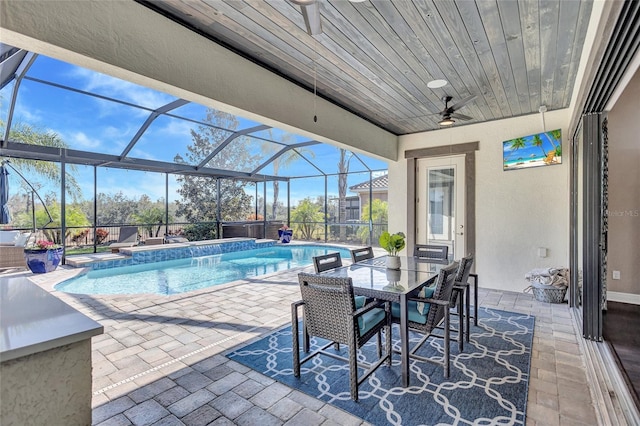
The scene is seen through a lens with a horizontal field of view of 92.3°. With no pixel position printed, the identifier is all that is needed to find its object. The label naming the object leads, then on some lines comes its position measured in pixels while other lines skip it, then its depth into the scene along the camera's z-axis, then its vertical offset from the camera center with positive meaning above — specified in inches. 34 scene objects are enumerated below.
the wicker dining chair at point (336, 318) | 84.2 -30.7
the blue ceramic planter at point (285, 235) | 464.1 -31.0
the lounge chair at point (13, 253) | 250.5 -30.6
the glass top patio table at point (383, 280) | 95.4 -23.5
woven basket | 169.5 -45.1
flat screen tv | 180.5 +38.4
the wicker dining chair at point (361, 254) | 146.6 -20.1
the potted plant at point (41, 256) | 235.6 -31.4
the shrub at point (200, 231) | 441.7 -23.5
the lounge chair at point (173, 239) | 381.4 -30.2
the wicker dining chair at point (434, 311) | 96.7 -32.7
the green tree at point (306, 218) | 492.1 -5.6
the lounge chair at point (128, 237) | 350.6 -24.8
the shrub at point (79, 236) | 373.4 -24.7
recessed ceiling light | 140.3 +60.3
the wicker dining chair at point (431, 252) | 156.6 -19.6
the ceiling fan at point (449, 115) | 150.4 +50.9
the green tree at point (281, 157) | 362.3 +85.0
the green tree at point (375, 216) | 422.0 -2.6
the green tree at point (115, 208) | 400.8 +10.2
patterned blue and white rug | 79.7 -51.5
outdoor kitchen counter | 36.5 -19.1
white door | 218.5 +8.2
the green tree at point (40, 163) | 318.7 +62.4
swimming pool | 220.8 -51.8
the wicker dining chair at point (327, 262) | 124.2 -20.2
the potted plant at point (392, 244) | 128.3 -12.5
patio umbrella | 247.6 +17.2
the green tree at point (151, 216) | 429.7 -0.9
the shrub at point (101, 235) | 374.0 -23.7
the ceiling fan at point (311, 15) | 72.2 +50.0
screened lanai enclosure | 240.5 +55.6
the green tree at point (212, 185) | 420.1 +46.3
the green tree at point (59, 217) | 366.9 -1.5
